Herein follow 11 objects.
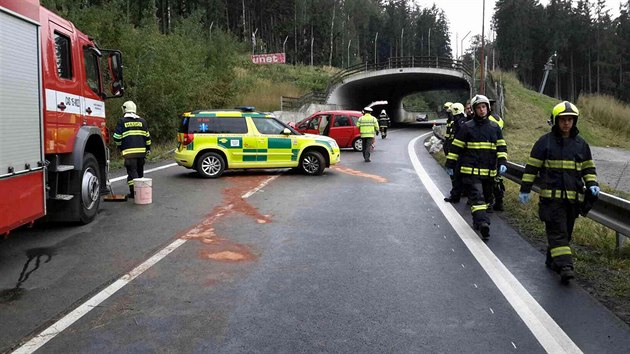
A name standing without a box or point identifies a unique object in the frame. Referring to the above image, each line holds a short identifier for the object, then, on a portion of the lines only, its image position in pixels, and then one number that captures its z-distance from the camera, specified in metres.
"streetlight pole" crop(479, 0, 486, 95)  33.67
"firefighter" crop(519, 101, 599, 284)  5.39
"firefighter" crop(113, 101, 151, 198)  9.91
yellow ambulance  12.88
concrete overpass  48.94
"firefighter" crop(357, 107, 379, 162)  17.22
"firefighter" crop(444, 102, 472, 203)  9.03
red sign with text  46.81
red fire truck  5.18
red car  21.69
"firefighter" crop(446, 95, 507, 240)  7.23
